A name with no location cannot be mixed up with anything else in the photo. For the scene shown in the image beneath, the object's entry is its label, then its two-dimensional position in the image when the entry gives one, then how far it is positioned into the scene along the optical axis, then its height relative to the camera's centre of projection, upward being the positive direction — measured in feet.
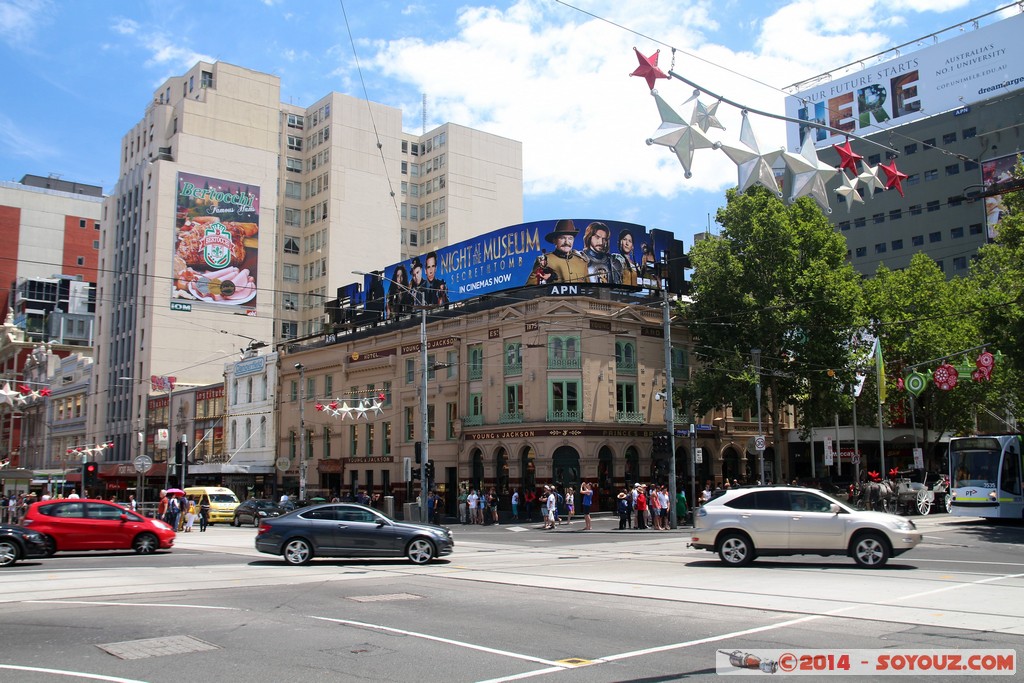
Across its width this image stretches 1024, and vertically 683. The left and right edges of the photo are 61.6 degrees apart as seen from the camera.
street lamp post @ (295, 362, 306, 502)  148.66 -3.63
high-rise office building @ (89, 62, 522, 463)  251.19 +75.04
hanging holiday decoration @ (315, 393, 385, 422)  147.68 +6.85
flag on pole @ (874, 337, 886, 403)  123.34 +10.58
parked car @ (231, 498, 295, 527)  133.69 -10.36
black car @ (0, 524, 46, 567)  63.77 -7.38
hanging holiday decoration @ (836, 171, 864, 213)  40.06 +11.76
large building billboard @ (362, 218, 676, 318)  149.28 +33.00
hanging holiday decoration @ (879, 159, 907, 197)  43.73 +13.46
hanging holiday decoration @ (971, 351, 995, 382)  106.01 +9.14
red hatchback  70.18 -6.83
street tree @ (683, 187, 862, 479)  137.80 +21.71
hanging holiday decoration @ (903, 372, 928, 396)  120.16 +7.90
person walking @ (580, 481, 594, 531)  109.70 -7.34
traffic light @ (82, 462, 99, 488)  111.96 -3.82
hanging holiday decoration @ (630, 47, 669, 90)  32.78 +14.11
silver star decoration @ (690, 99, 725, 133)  34.55 +12.99
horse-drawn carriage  111.89 -7.76
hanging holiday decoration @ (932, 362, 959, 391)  112.68 +8.21
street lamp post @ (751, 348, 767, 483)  128.57 +11.97
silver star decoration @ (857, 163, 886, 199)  40.04 +12.34
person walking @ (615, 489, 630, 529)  107.76 -8.38
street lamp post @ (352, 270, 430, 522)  112.98 +1.03
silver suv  55.36 -5.78
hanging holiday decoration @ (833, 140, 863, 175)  39.36 +12.99
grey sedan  63.00 -6.85
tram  100.68 -4.74
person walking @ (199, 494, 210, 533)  117.60 -9.82
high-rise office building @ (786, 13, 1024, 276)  247.70 +94.55
